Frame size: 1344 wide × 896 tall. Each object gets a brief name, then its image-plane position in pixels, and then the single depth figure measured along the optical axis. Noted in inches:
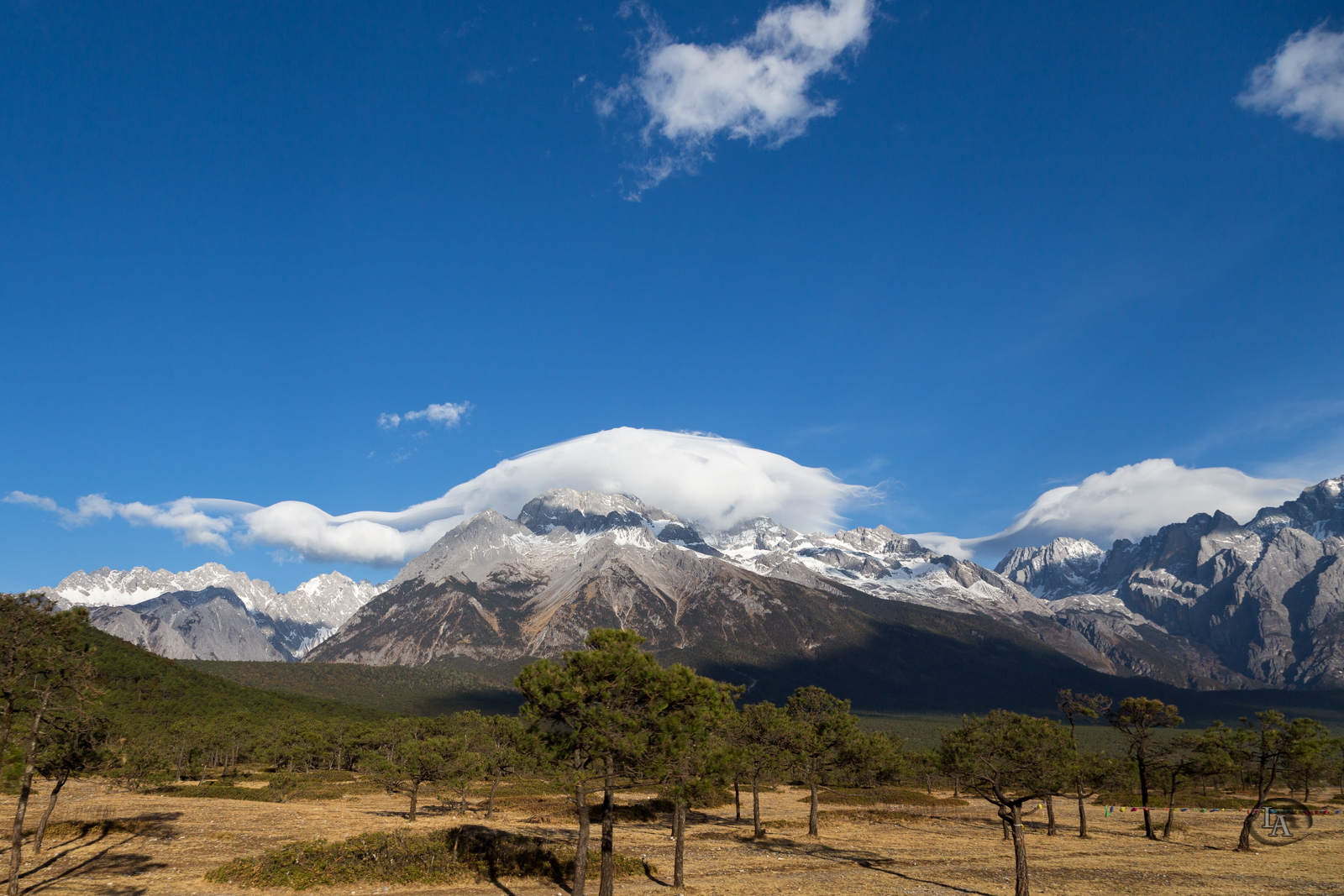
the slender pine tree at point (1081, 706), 2201.0
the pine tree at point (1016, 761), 1390.3
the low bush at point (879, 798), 3681.1
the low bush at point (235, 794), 2925.7
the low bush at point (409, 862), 1346.0
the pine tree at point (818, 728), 2363.4
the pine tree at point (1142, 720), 2192.4
